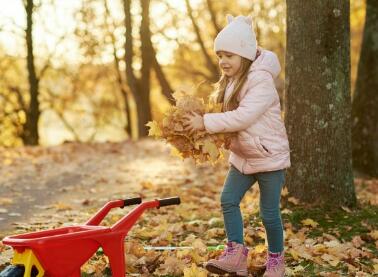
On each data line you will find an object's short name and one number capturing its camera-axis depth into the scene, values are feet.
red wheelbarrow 11.26
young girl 13.47
